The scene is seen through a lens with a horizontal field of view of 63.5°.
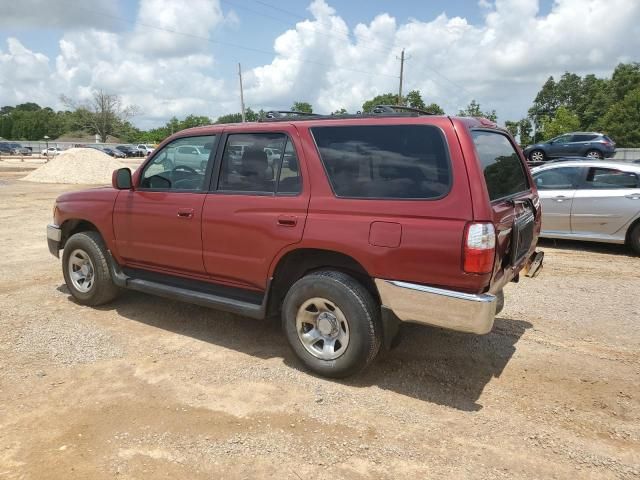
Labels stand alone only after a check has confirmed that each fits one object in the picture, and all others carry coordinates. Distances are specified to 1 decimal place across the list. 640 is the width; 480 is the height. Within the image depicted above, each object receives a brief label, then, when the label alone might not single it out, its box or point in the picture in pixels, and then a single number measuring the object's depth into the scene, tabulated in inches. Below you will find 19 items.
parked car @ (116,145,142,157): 2682.1
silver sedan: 327.0
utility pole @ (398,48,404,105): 1975.9
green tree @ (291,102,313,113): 3518.7
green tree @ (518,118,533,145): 3005.9
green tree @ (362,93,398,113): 3526.6
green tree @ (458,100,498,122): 2465.6
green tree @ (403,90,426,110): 3085.6
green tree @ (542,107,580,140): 2144.4
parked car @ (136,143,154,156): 2795.3
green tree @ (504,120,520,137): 2546.8
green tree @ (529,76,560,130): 3726.6
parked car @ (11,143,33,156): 2637.6
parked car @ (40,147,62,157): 2504.3
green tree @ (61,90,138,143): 4330.7
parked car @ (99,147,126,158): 2467.3
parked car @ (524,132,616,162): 936.9
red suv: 131.8
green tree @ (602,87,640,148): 1867.6
